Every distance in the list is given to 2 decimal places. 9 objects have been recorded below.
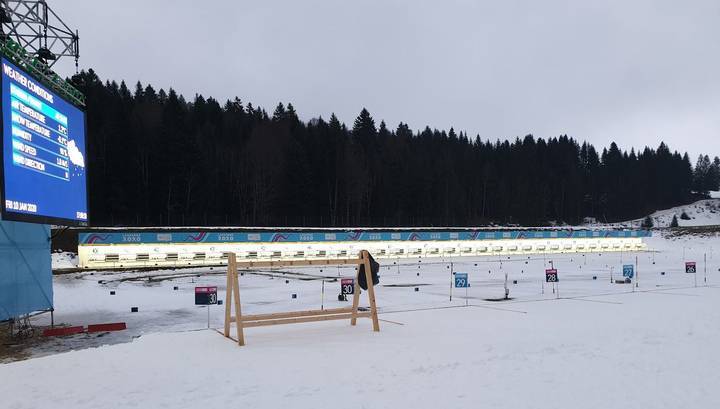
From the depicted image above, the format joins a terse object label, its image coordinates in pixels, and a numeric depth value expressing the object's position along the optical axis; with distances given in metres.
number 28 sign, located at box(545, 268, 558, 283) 22.56
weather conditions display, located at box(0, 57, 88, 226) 12.84
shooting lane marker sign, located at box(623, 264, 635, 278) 26.83
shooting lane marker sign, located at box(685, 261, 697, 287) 27.85
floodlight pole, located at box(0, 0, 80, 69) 16.59
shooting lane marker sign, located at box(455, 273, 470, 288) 19.78
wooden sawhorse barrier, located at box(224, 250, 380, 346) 12.30
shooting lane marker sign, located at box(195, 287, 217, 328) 14.97
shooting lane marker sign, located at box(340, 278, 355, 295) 19.66
